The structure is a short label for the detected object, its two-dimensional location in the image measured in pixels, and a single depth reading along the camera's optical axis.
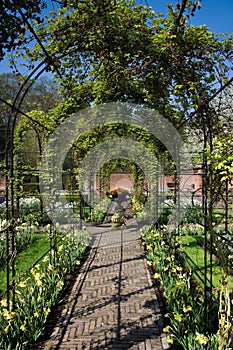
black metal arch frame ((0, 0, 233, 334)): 2.92
